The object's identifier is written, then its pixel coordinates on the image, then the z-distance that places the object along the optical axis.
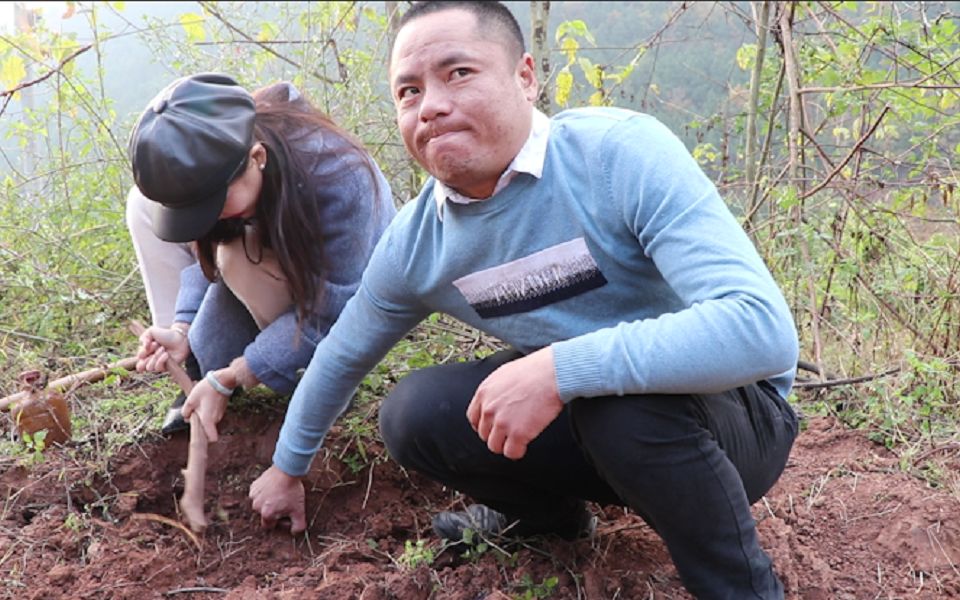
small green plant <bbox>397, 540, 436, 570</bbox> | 1.92
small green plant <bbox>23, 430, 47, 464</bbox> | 2.31
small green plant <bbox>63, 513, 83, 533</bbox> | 2.18
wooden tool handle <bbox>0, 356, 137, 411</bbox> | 2.62
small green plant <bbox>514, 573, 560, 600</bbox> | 1.80
